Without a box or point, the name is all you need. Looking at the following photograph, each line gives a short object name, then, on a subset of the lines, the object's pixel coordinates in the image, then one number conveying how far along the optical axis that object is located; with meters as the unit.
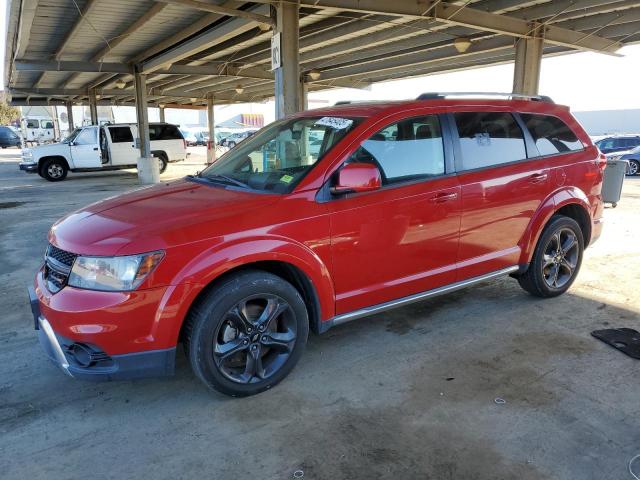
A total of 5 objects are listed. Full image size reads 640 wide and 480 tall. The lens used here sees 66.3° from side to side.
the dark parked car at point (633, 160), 17.83
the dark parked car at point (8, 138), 43.19
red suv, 2.73
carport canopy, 8.72
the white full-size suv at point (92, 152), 17.44
